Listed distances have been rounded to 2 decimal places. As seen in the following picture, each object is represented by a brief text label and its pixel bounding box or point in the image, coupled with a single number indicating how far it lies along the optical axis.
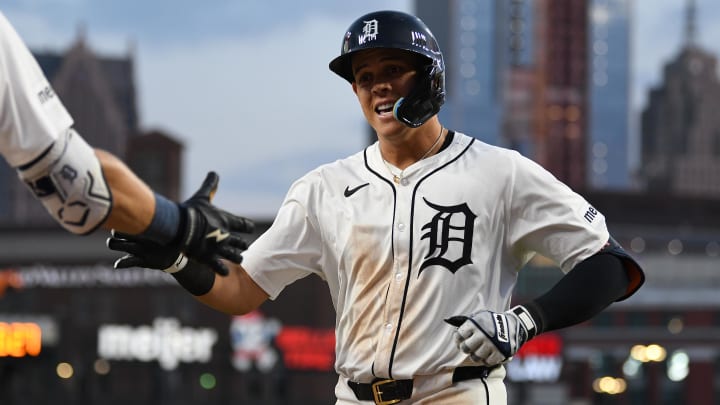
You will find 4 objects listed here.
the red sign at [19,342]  66.88
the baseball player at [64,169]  3.64
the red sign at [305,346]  65.62
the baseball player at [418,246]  4.86
